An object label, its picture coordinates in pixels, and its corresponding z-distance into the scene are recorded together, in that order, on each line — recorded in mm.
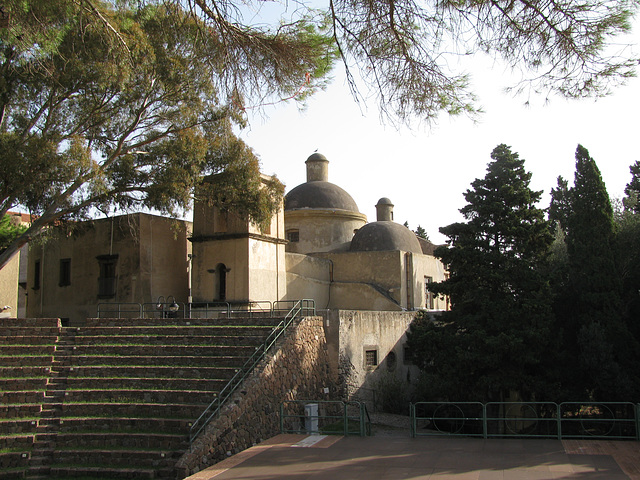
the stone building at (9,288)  24609
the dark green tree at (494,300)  20578
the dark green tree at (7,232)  27219
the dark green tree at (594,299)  20000
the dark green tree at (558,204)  39844
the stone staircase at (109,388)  13078
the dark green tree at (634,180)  37875
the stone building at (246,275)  22281
